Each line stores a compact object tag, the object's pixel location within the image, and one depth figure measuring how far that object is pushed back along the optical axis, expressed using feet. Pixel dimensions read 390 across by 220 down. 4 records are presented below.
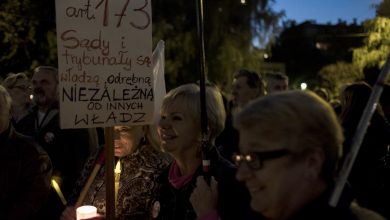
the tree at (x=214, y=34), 65.82
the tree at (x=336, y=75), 89.92
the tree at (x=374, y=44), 45.80
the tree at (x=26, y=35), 50.03
